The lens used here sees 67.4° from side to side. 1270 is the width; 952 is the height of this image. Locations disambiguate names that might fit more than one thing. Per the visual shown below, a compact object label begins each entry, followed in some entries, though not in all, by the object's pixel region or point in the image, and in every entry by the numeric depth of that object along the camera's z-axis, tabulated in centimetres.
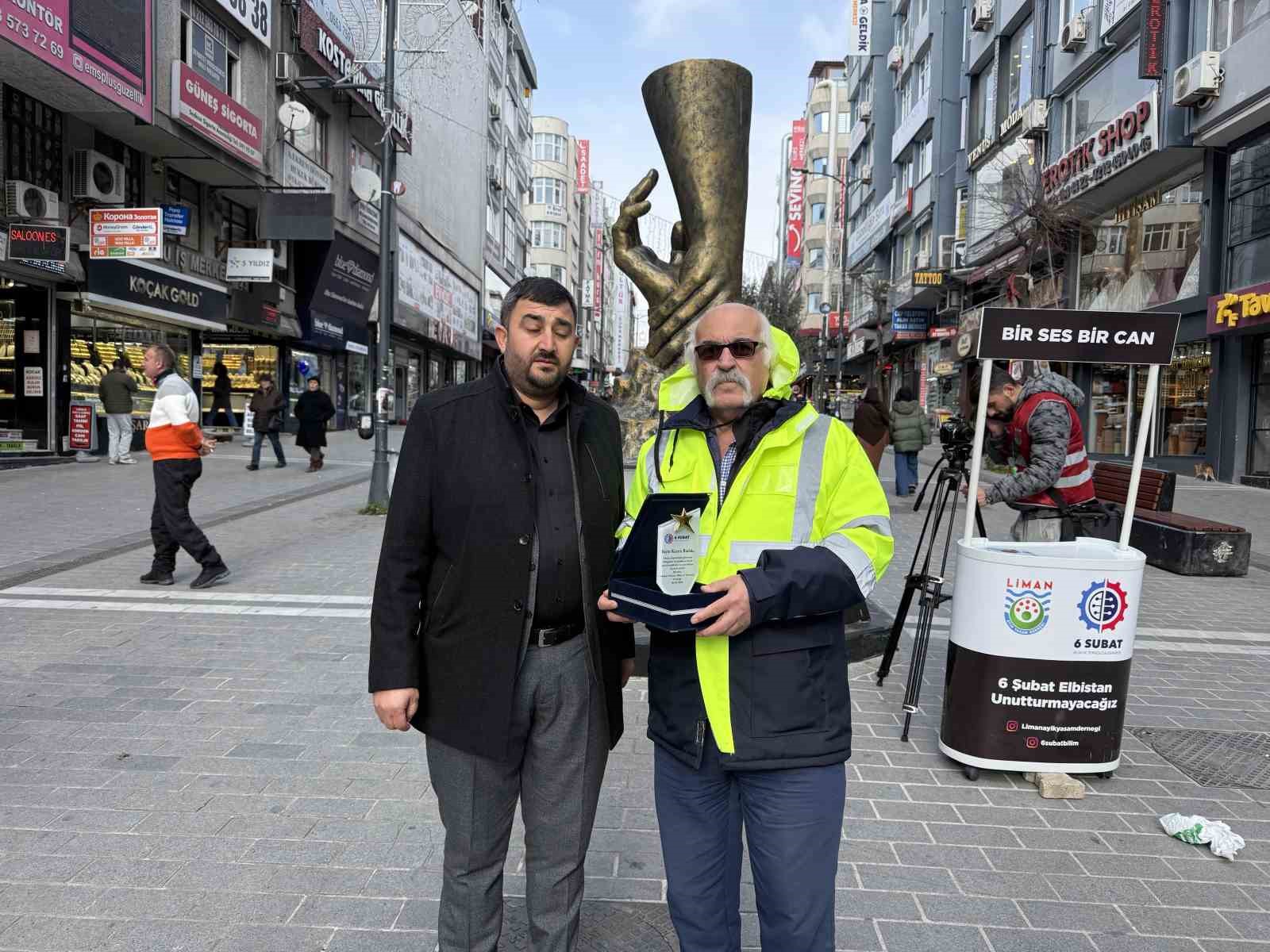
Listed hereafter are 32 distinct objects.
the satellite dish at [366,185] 2575
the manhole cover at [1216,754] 424
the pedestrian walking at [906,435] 1502
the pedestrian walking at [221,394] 2509
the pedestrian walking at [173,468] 752
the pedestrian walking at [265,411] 1702
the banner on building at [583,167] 9144
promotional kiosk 398
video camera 500
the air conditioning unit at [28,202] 1548
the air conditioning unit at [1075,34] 2364
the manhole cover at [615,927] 284
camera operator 493
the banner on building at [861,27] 5281
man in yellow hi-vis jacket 222
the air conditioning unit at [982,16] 3106
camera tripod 467
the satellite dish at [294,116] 2217
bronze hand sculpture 773
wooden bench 939
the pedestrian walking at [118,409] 1712
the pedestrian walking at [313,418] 1730
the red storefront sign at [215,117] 1762
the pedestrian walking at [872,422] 1476
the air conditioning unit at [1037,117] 2612
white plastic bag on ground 346
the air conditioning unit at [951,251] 3312
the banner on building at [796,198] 7044
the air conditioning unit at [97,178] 1698
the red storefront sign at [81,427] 1778
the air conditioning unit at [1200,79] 1784
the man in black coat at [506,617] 233
